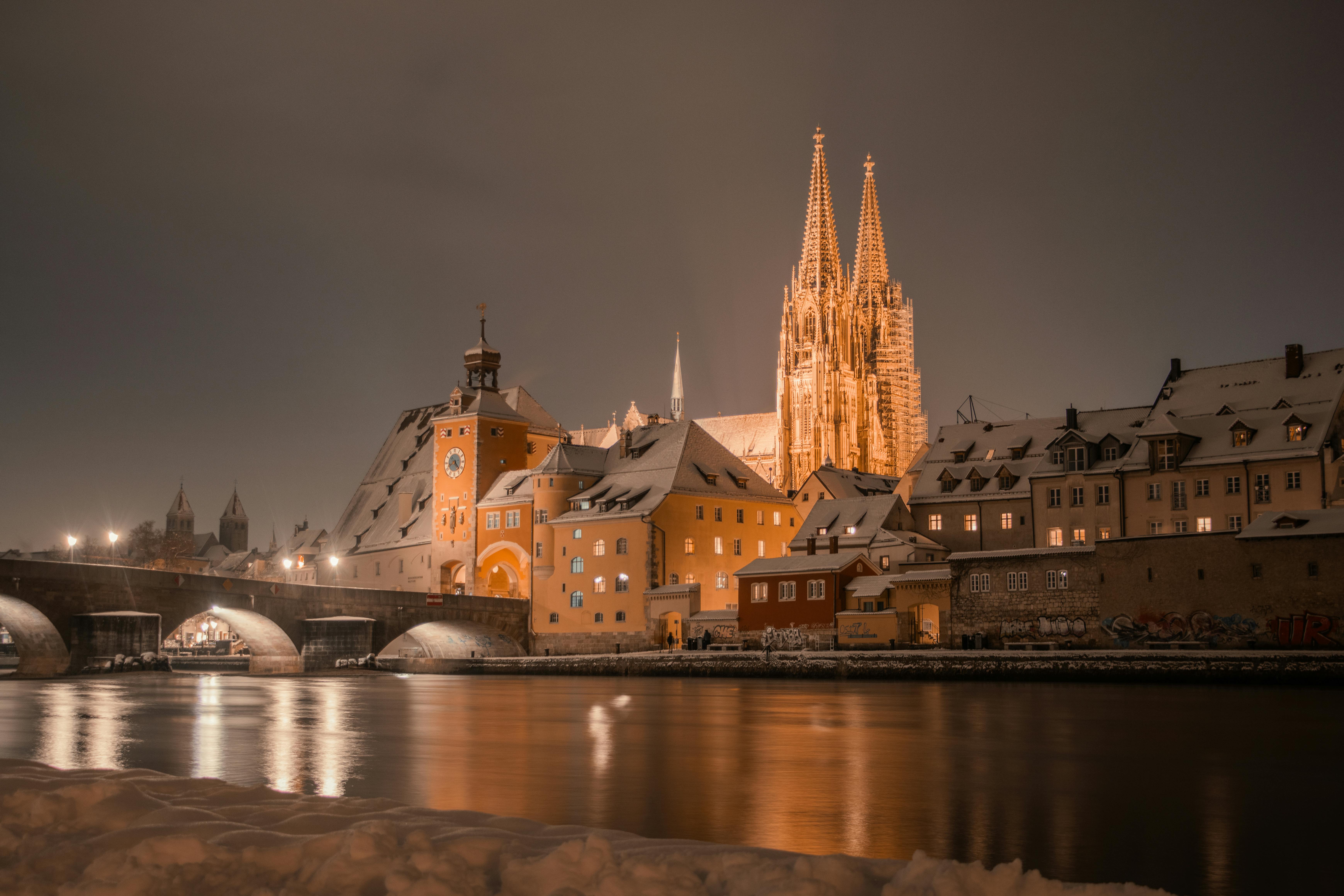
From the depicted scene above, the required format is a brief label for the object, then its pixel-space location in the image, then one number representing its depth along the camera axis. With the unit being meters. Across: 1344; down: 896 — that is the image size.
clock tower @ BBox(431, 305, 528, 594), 90.88
